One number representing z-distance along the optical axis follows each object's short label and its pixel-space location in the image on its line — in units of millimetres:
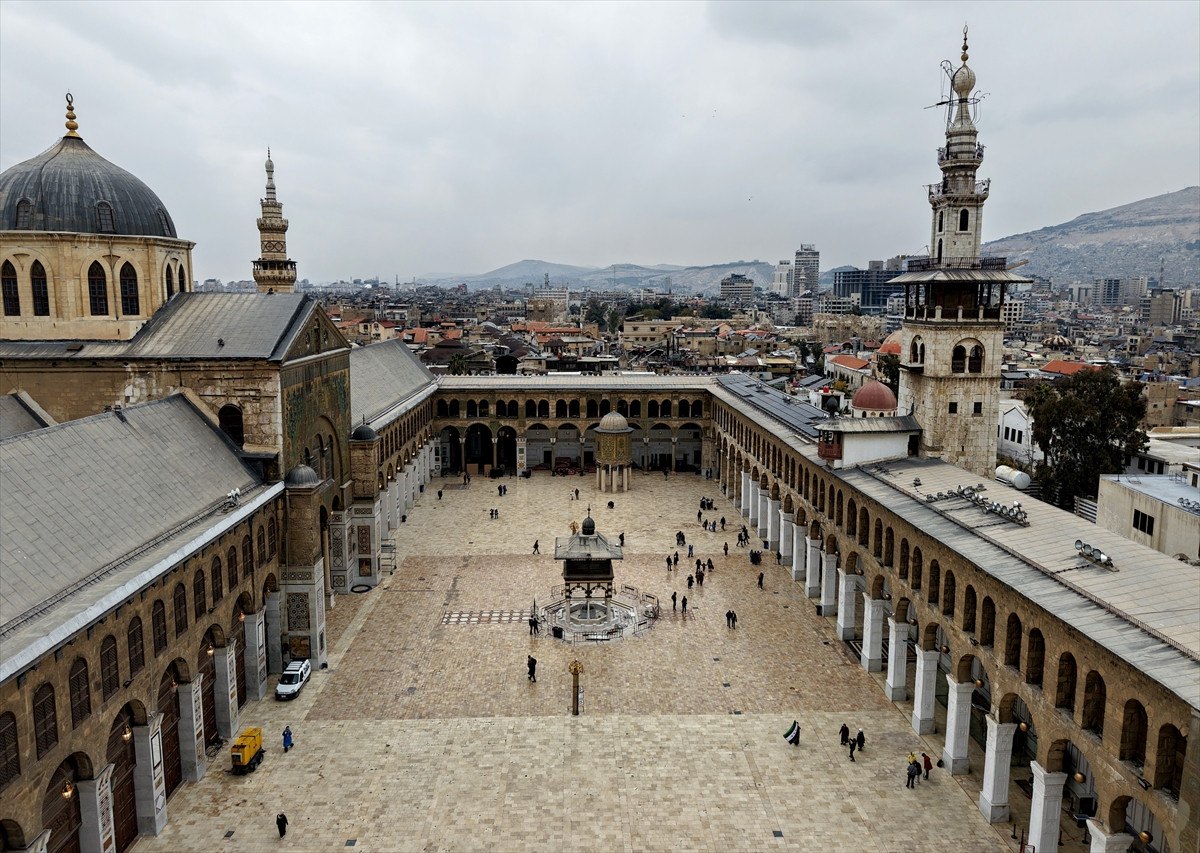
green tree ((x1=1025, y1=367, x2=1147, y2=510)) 55875
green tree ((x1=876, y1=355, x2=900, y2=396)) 96438
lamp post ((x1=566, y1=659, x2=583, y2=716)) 33969
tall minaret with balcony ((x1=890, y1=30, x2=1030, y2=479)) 42406
